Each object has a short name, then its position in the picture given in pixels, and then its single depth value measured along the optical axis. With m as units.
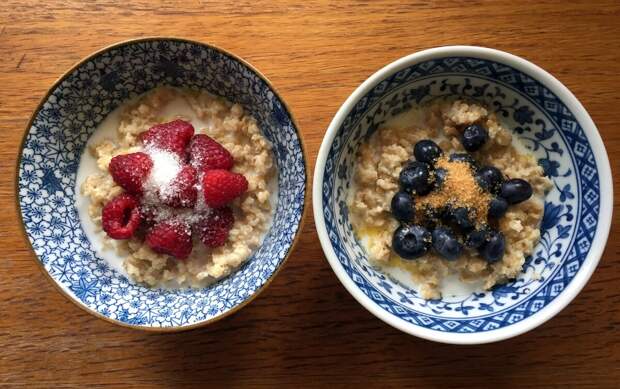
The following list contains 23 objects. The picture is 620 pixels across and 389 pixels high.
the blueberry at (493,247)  0.23
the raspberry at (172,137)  0.23
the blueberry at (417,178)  0.22
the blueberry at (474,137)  0.23
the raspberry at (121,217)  0.23
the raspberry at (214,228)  0.23
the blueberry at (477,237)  0.22
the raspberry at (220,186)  0.22
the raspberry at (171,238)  0.23
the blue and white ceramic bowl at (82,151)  0.22
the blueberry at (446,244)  0.22
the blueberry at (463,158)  0.23
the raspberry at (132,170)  0.23
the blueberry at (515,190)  0.23
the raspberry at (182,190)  0.23
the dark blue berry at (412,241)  0.23
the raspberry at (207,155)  0.23
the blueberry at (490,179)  0.23
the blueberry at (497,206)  0.23
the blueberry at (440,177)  0.23
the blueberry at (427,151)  0.23
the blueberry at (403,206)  0.22
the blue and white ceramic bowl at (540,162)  0.22
